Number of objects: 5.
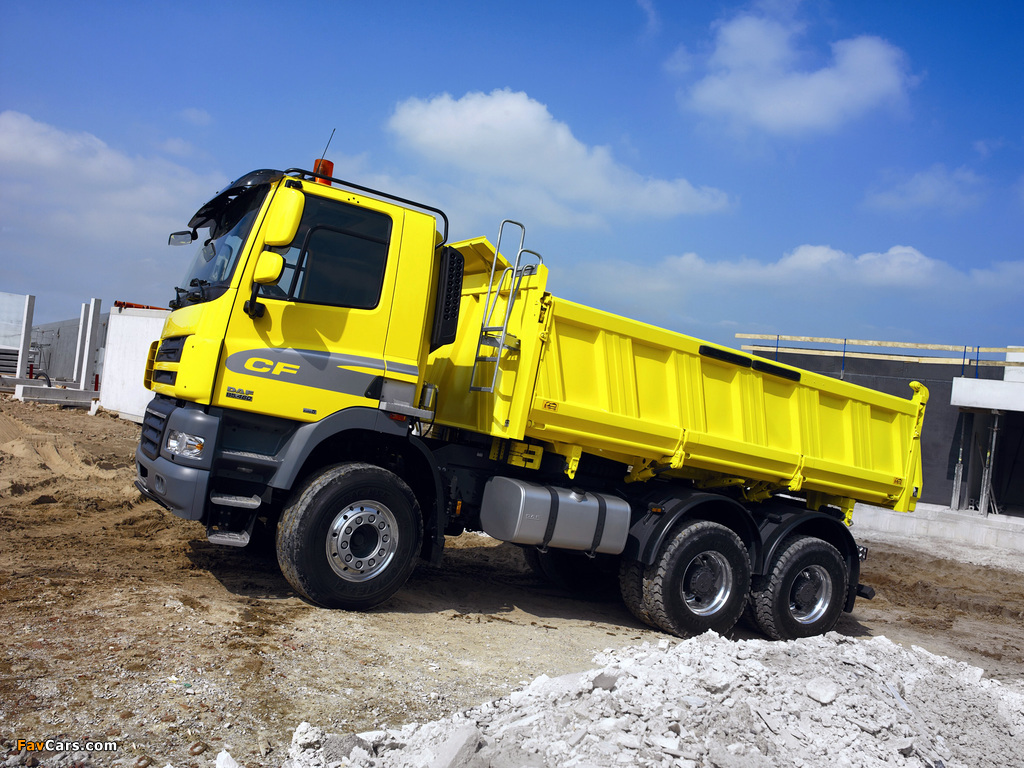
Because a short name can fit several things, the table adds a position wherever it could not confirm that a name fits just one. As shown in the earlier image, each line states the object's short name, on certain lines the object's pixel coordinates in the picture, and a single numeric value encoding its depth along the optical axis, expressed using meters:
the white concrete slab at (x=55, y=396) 18.56
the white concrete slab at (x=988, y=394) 14.52
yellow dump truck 5.20
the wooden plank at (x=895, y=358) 16.64
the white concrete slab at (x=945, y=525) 13.31
